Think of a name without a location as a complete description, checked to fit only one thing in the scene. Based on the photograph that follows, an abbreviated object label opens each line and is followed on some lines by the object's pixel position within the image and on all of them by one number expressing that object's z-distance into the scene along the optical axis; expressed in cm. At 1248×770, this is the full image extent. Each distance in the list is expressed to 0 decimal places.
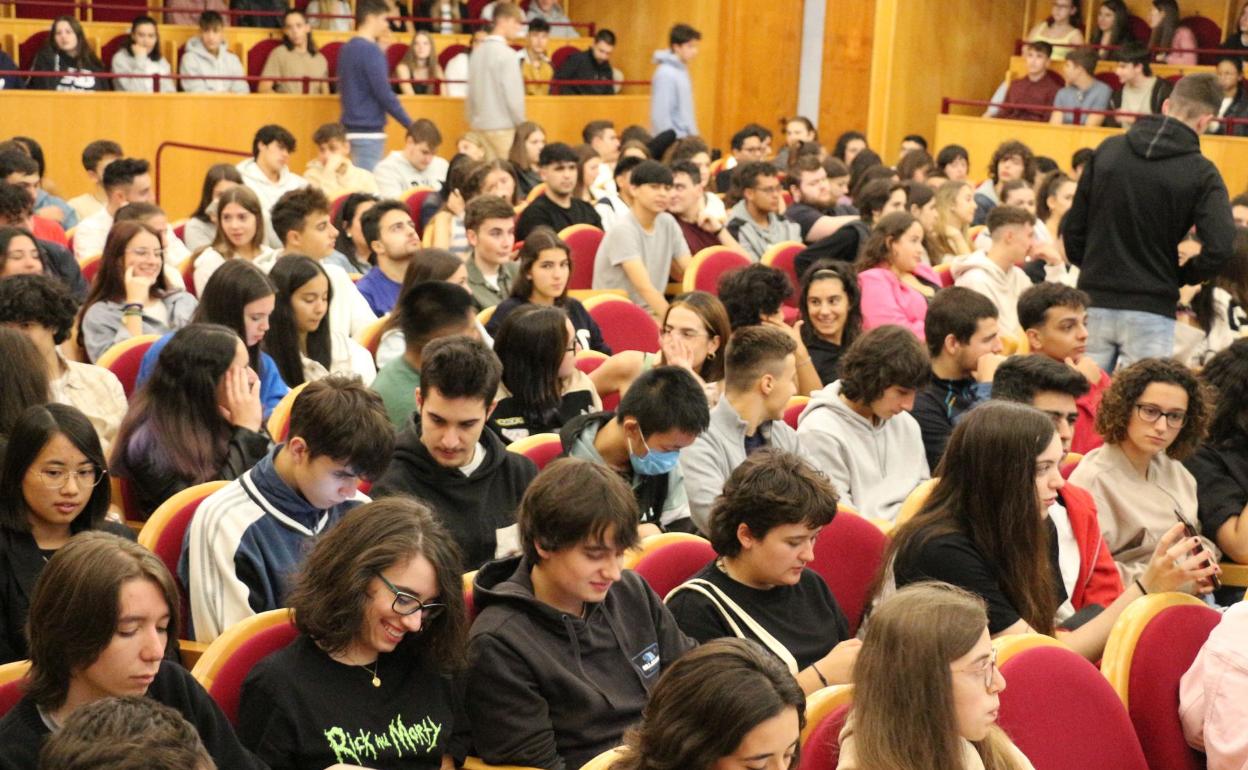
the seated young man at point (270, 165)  833
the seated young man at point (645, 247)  670
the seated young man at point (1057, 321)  498
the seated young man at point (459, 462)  333
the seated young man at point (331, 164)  922
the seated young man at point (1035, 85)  1241
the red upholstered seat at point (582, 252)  709
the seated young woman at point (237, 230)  590
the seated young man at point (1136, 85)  1148
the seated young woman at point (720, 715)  199
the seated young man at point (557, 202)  772
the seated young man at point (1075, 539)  351
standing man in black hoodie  554
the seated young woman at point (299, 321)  468
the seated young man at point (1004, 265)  645
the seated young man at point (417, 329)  422
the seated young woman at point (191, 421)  354
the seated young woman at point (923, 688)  224
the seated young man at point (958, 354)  460
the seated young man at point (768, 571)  289
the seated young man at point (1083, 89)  1182
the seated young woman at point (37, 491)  279
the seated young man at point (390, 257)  592
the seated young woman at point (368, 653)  244
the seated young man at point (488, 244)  599
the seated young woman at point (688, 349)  450
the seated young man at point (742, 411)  381
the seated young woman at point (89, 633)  221
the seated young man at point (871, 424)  405
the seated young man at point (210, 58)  1107
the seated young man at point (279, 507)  296
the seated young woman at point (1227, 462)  385
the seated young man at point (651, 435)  348
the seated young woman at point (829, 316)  533
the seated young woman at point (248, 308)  431
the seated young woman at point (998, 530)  299
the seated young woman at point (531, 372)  420
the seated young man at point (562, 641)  259
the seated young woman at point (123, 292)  502
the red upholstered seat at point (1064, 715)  261
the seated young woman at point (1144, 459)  379
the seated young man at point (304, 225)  591
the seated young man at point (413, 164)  975
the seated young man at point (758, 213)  756
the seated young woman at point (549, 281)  536
